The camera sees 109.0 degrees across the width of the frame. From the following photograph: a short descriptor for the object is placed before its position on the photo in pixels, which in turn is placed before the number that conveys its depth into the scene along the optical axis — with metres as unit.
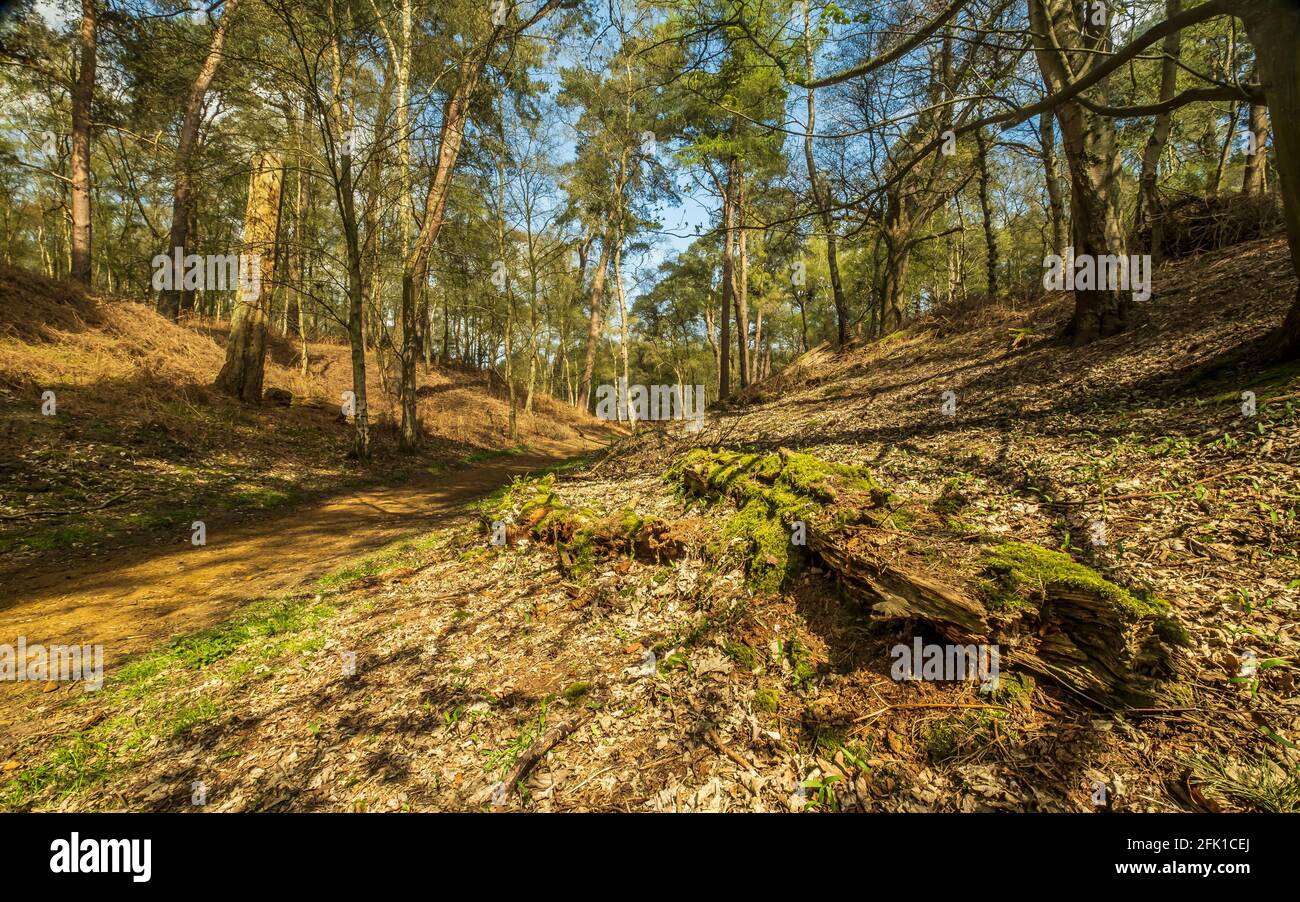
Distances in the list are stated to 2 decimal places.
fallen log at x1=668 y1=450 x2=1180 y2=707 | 2.20
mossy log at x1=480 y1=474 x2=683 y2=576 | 4.46
